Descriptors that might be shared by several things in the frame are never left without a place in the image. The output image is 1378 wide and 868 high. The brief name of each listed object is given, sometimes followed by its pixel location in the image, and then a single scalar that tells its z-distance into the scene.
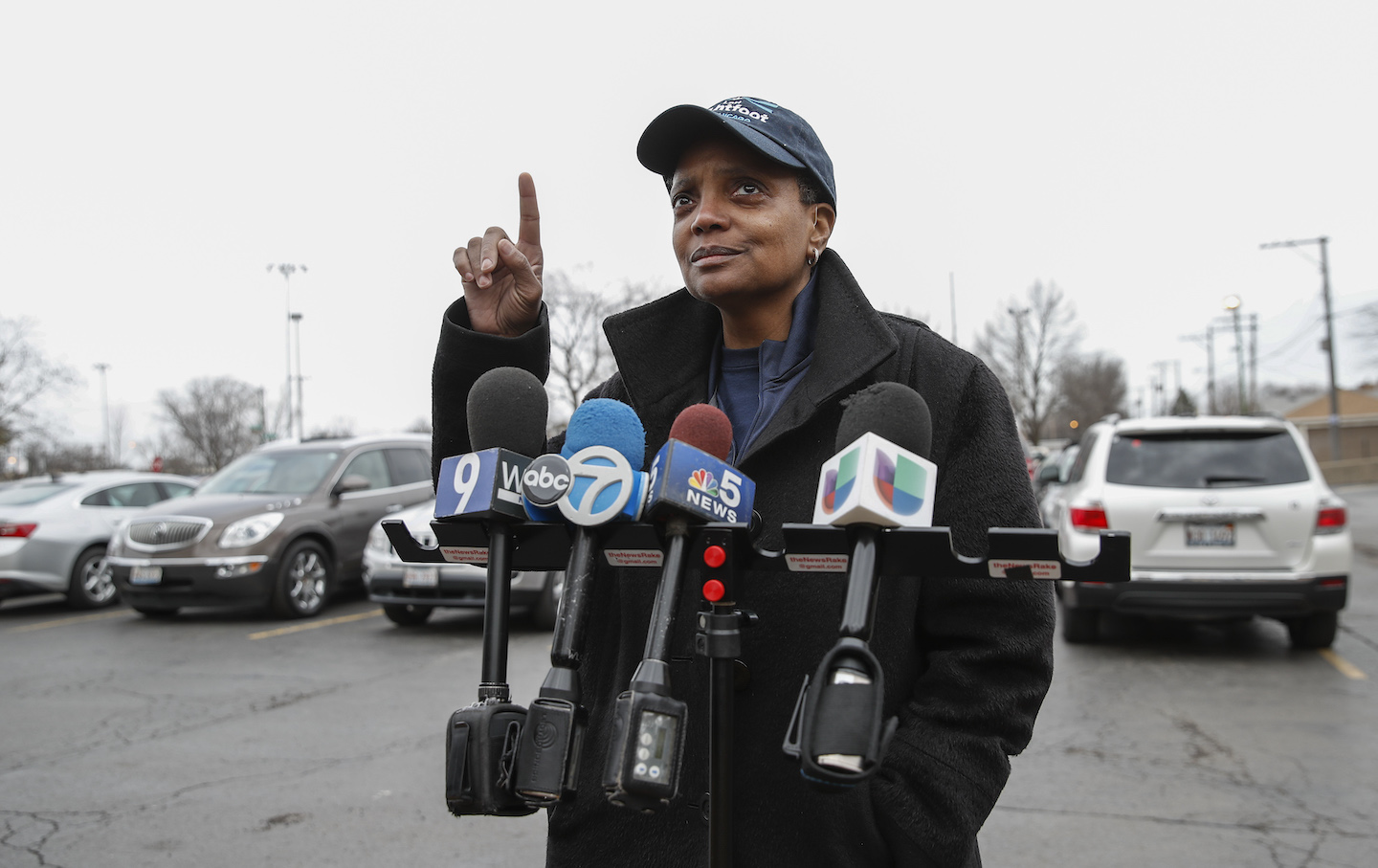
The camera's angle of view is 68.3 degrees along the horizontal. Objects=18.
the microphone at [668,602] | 1.13
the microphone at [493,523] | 1.22
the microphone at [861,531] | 1.11
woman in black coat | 1.60
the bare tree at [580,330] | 35.66
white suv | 6.95
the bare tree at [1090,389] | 75.69
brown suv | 9.62
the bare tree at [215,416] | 70.50
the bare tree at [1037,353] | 72.00
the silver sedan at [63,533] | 10.80
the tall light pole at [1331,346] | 31.17
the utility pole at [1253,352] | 49.06
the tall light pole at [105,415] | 77.75
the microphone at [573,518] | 1.18
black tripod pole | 1.28
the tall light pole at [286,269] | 44.67
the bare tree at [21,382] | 47.66
